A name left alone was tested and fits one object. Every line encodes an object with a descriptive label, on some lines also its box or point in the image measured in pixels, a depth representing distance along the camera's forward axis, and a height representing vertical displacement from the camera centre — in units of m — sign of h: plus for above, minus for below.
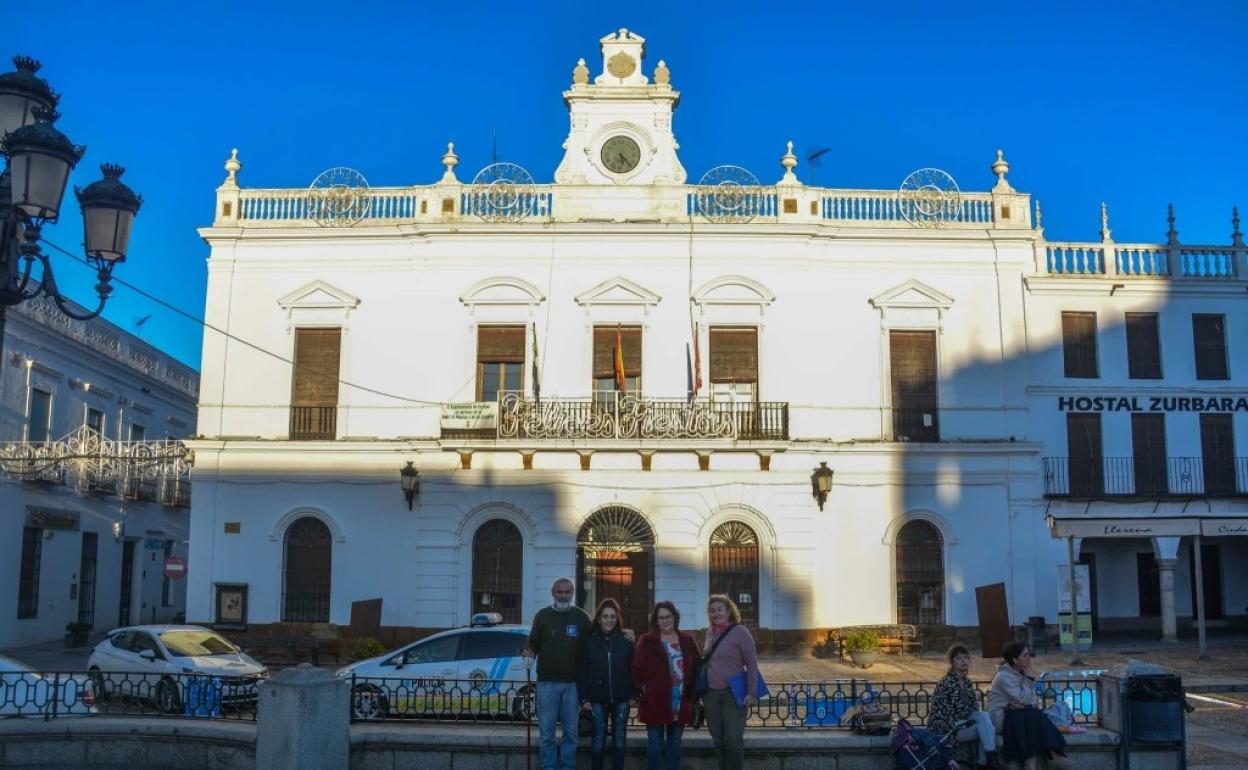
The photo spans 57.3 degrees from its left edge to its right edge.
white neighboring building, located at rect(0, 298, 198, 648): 28.09 +1.62
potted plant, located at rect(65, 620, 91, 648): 28.78 -2.38
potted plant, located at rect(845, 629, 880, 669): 21.95 -2.03
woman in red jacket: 10.19 -1.26
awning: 25.34 +0.37
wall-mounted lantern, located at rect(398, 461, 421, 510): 24.69 +1.28
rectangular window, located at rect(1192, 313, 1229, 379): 27.50 +4.72
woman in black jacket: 10.42 -1.29
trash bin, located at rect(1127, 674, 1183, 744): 10.80 -1.55
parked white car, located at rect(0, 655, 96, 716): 11.75 -1.77
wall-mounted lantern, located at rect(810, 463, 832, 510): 24.45 +1.27
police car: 15.39 -1.61
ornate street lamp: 8.67 +2.74
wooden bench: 23.83 -1.99
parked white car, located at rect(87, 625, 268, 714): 17.42 -1.79
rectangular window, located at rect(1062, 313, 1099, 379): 27.16 +4.67
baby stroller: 10.12 -1.83
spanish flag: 24.88 +3.58
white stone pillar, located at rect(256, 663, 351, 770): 9.89 -1.57
